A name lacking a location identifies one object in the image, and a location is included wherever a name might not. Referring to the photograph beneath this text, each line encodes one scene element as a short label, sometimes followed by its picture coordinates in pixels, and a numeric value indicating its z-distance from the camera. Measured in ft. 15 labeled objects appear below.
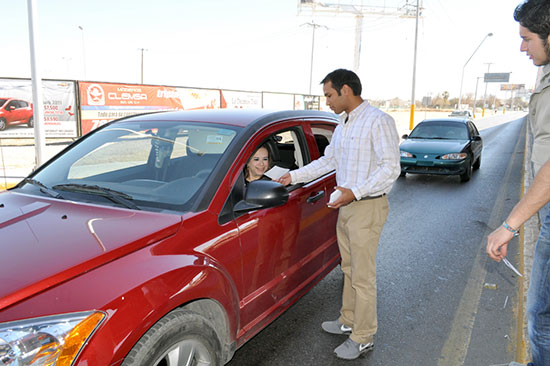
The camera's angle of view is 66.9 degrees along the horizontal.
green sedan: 32.09
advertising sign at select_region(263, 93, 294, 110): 84.10
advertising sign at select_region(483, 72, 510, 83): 269.44
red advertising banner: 55.21
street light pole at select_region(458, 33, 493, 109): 96.22
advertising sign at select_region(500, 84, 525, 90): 401.19
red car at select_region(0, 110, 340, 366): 5.41
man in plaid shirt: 9.23
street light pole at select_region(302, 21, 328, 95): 160.45
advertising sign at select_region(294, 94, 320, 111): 93.09
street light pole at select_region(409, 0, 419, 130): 81.56
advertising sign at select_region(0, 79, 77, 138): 50.98
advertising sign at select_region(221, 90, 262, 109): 76.18
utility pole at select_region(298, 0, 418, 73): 172.18
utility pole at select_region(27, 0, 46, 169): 28.09
